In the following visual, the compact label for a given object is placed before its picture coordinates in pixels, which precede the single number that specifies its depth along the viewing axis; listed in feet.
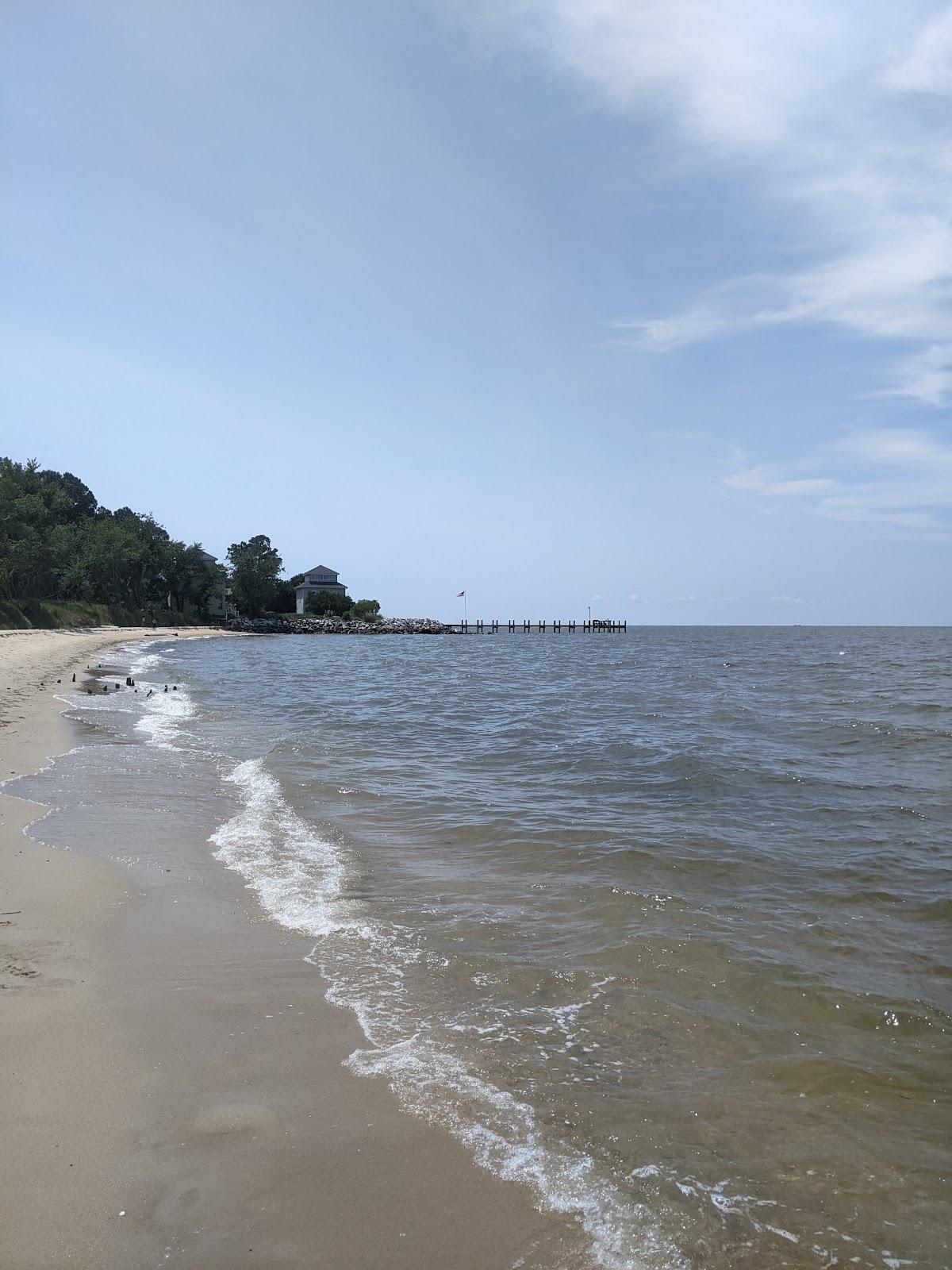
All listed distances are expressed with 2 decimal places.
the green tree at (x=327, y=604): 349.00
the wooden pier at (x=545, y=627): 427.33
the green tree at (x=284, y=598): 338.95
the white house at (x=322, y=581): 373.20
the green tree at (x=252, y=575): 321.52
